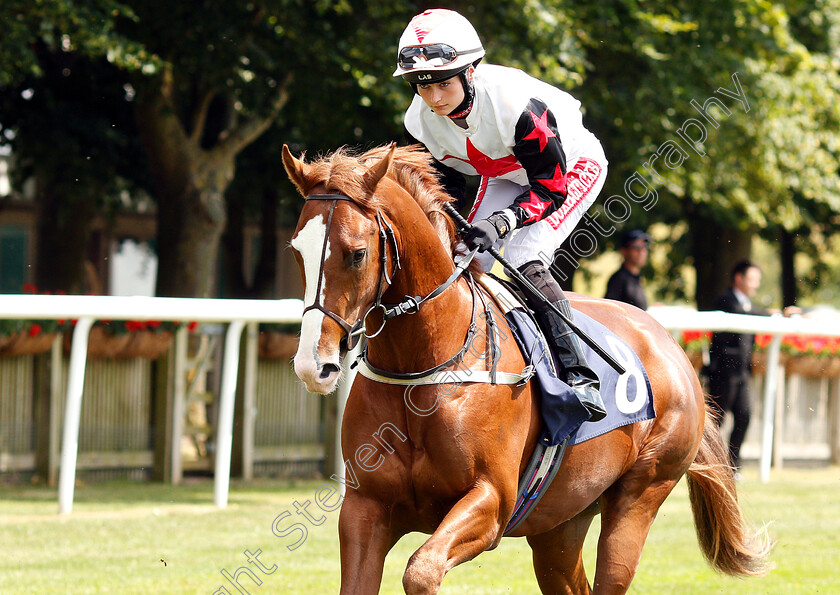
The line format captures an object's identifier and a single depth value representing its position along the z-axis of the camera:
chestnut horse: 6.00
